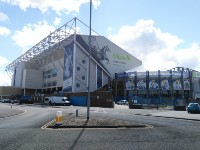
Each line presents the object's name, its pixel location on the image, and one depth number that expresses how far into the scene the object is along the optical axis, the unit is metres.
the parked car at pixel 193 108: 23.27
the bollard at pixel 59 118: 10.99
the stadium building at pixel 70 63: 57.11
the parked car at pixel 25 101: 50.60
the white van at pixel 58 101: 41.90
